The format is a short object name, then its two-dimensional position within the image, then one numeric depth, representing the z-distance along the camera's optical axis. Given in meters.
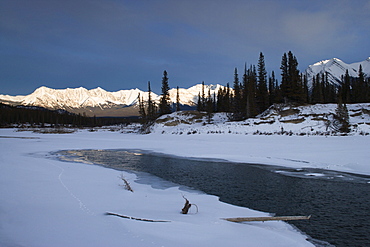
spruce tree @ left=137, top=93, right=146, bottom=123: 73.04
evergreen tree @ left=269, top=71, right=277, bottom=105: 60.25
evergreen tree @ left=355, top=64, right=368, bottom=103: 60.29
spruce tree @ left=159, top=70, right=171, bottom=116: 67.38
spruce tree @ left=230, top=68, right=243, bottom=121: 56.70
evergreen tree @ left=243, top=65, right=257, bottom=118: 51.19
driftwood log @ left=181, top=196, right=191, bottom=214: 6.91
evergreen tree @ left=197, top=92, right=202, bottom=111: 83.62
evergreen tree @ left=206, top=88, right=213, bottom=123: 57.80
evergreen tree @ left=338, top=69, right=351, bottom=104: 70.04
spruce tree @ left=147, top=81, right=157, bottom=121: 70.81
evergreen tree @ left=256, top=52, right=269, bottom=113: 57.56
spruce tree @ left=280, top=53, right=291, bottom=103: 49.92
